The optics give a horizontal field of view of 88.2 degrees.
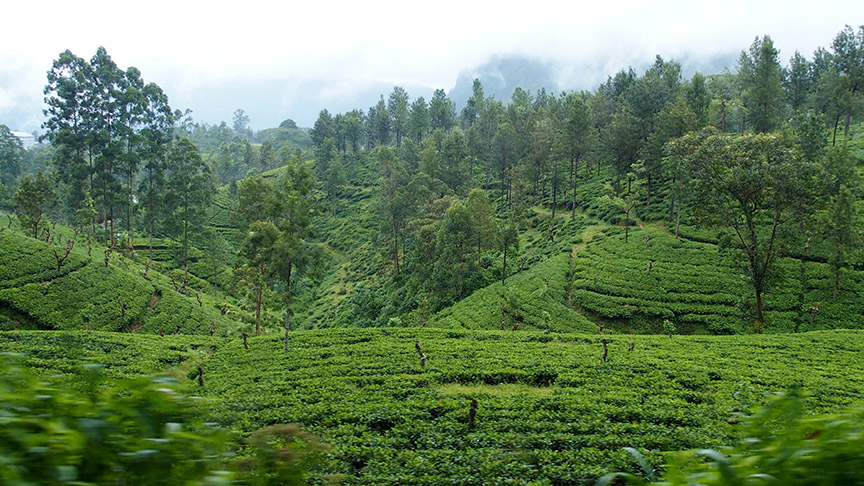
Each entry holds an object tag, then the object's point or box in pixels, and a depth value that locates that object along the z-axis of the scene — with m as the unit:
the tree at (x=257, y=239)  20.00
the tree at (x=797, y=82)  59.75
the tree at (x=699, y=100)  41.75
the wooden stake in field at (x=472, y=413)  11.31
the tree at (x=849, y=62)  51.75
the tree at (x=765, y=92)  45.53
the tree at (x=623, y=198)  38.03
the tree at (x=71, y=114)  44.56
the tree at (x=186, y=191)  48.38
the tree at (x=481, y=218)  36.06
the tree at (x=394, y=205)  47.78
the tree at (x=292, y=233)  17.73
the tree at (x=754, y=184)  23.12
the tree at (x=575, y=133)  47.69
